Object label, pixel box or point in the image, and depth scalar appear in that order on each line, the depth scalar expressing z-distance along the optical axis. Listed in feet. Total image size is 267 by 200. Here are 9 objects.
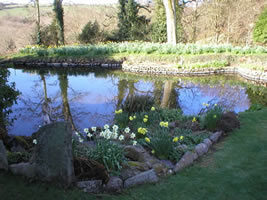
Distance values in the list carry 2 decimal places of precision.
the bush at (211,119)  14.49
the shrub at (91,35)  72.54
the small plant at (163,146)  11.13
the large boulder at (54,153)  8.23
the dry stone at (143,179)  9.14
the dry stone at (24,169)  8.54
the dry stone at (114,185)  8.86
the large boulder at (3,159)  8.39
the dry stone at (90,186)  8.63
